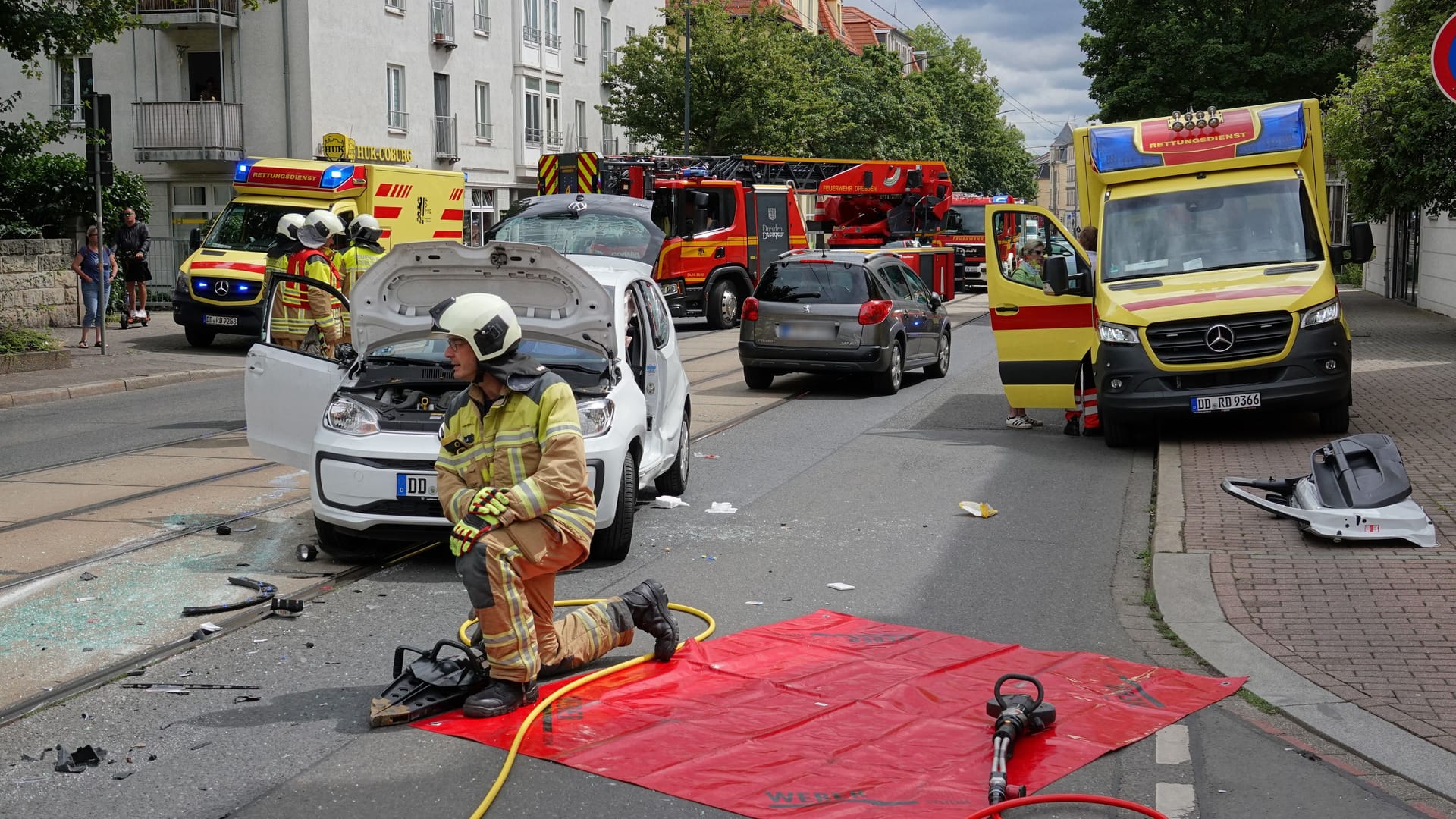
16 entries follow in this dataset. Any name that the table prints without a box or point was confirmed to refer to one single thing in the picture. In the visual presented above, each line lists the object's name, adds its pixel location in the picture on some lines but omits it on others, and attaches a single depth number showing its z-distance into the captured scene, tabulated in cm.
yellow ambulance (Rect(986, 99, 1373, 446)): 1221
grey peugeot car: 1672
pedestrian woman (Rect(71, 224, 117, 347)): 2197
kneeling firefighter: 550
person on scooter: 2545
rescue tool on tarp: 502
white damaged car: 801
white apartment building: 3600
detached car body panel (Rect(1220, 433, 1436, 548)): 814
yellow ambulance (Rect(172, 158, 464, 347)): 2188
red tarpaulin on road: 488
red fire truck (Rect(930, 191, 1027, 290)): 4050
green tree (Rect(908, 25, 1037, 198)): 7644
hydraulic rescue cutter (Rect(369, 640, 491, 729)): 546
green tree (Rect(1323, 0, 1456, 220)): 2045
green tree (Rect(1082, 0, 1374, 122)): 3578
